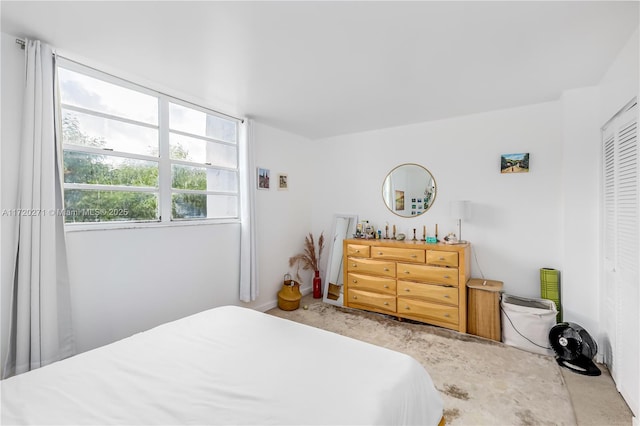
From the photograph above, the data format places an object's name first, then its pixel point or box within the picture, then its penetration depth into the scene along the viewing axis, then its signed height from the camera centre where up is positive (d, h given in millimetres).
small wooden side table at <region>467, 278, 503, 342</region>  2957 -1042
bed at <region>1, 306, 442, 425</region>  1049 -749
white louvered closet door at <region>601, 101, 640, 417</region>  1896 -288
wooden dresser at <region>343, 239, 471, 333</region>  3148 -815
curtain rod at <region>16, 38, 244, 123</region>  1973 +1207
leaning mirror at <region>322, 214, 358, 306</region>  4270 -696
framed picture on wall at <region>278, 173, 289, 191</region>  4220 +475
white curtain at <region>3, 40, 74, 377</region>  1919 -140
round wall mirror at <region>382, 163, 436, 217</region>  3867 +336
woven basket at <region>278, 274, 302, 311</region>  3871 -1167
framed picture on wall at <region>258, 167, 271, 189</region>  3896 +499
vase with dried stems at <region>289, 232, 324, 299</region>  4477 -764
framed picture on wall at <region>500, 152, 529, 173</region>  3231 +600
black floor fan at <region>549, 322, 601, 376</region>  2385 -1168
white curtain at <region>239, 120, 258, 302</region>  3525 -119
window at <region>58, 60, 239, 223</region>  2328 +577
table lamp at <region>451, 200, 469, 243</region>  3354 +57
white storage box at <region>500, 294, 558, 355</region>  2699 -1089
